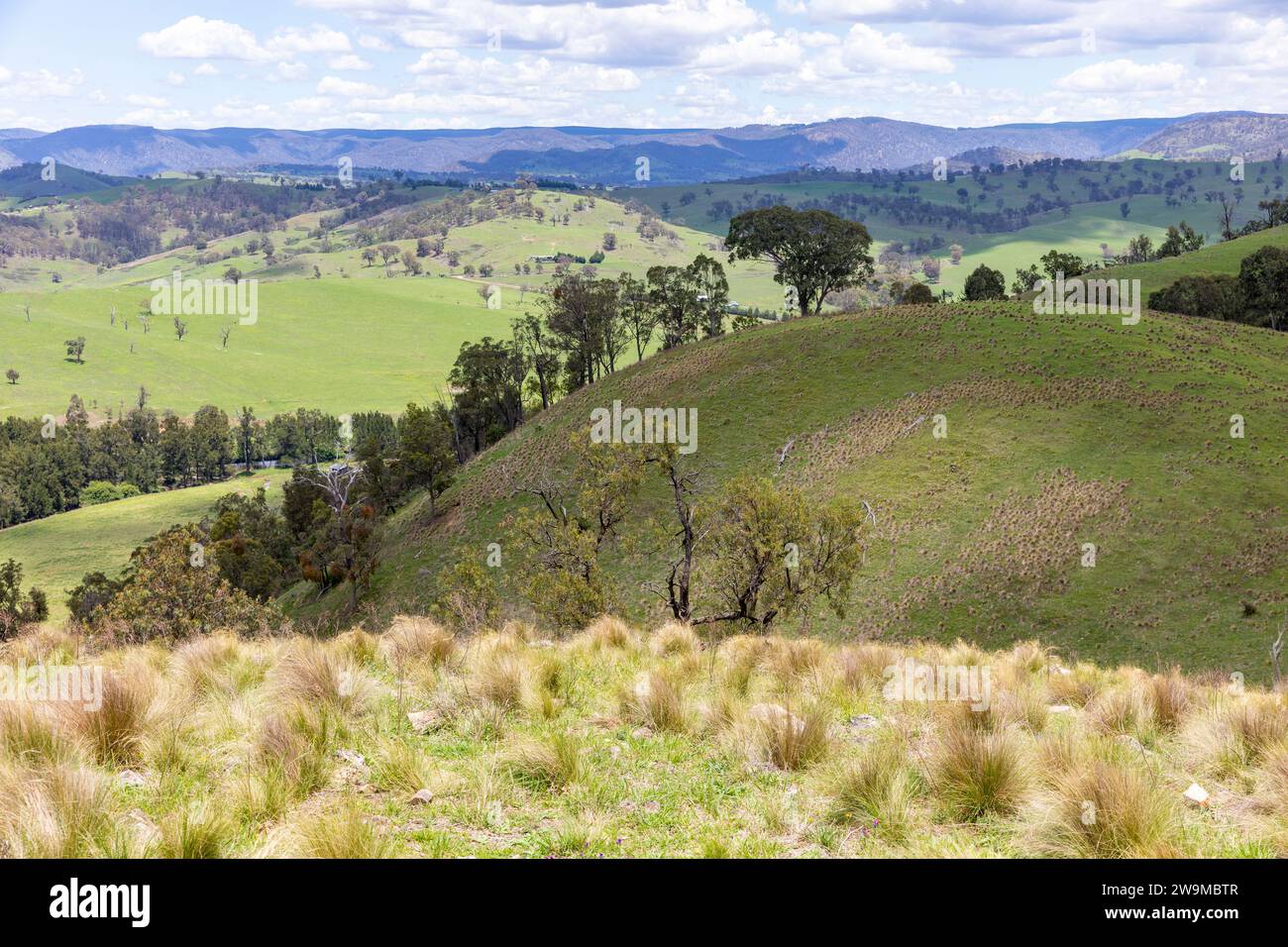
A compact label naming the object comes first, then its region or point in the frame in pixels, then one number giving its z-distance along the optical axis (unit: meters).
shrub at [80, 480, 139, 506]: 187.00
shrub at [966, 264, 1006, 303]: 119.50
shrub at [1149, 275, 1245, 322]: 103.12
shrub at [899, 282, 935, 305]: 113.81
